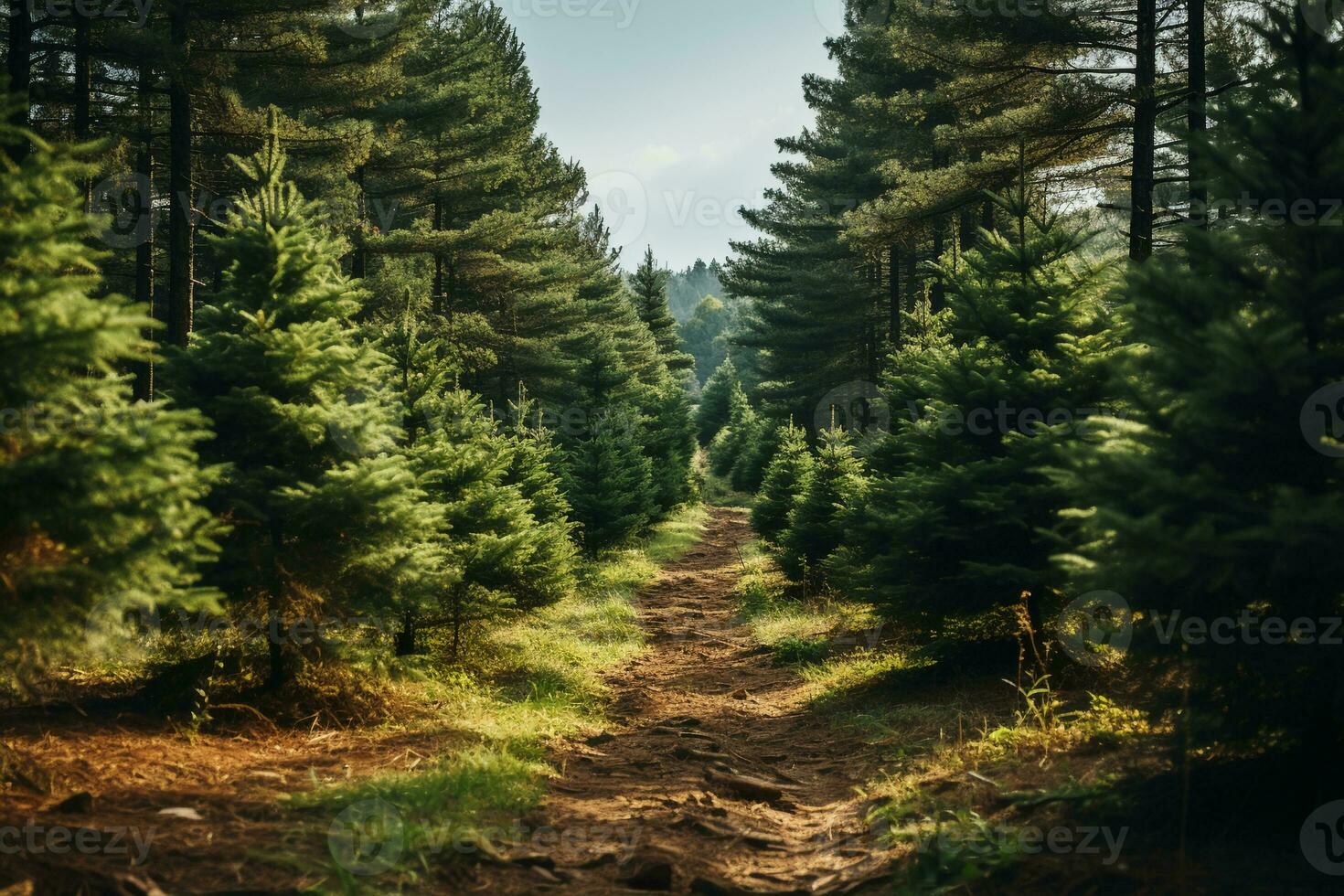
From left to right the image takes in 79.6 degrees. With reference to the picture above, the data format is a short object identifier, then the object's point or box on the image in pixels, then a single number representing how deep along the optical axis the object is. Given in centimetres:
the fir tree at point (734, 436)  4572
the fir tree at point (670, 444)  3109
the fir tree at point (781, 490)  1952
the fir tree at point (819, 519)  1573
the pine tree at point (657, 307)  4325
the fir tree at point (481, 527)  998
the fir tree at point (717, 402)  6162
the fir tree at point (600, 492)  2016
